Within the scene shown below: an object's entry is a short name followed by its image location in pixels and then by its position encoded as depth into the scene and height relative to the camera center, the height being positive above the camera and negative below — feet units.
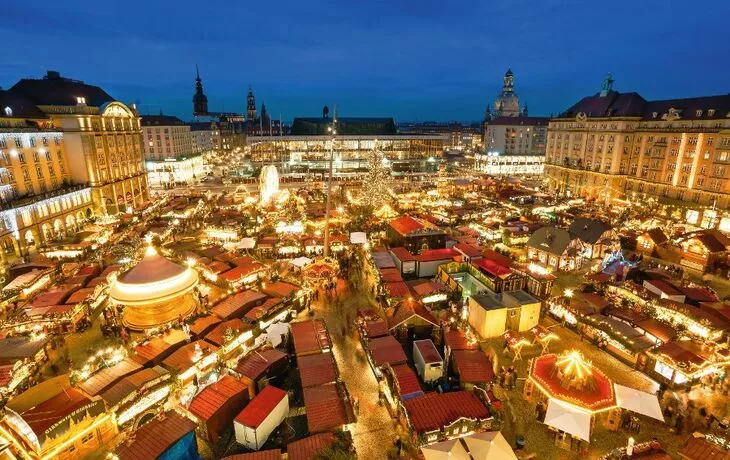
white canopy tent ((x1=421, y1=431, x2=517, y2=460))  43.29 -35.48
